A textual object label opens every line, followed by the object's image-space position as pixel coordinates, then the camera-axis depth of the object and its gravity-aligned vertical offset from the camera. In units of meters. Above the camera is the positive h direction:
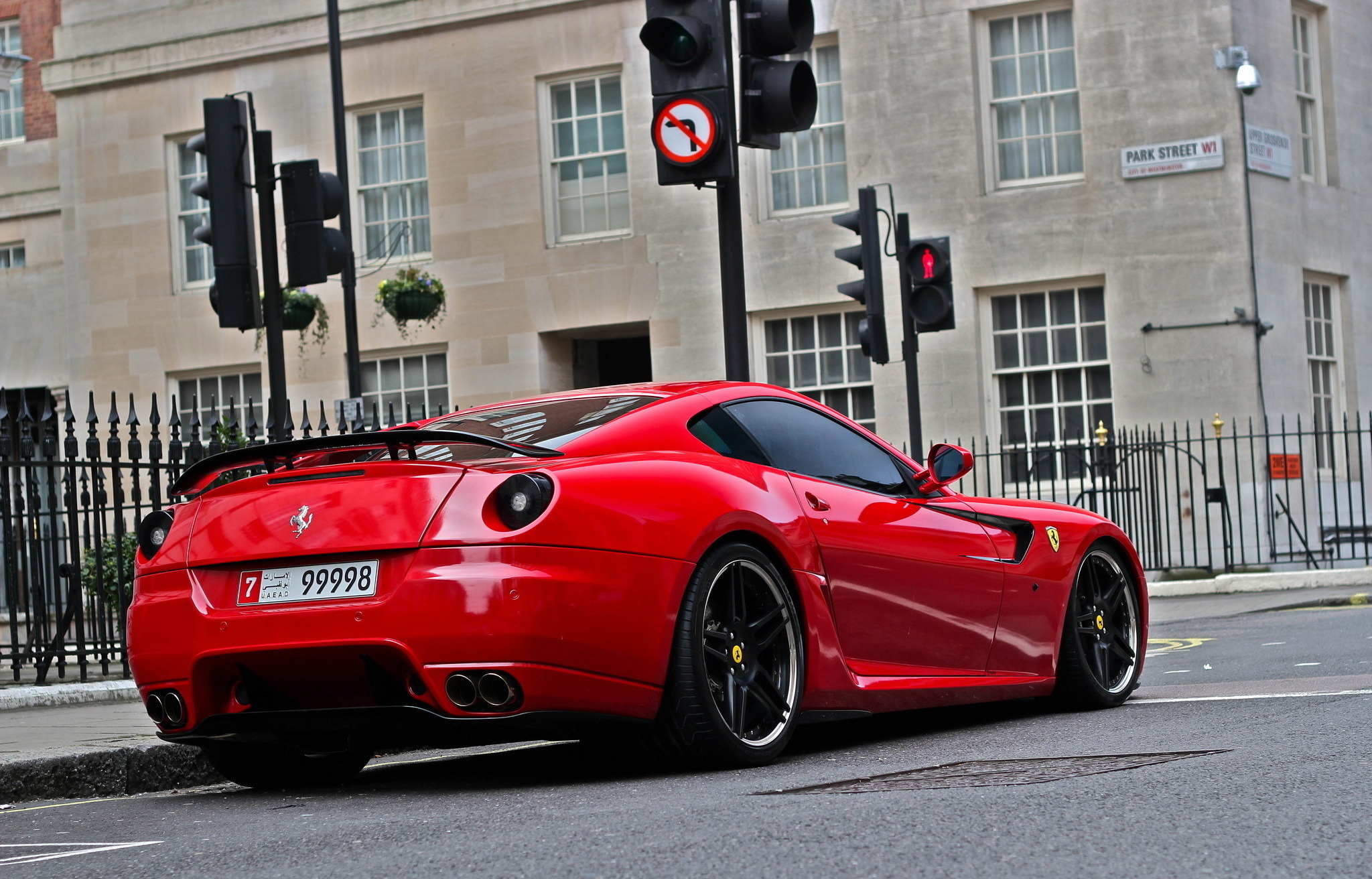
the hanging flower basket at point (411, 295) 22.30 +2.24
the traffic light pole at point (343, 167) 16.33 +3.17
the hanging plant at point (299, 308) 22.11 +2.16
